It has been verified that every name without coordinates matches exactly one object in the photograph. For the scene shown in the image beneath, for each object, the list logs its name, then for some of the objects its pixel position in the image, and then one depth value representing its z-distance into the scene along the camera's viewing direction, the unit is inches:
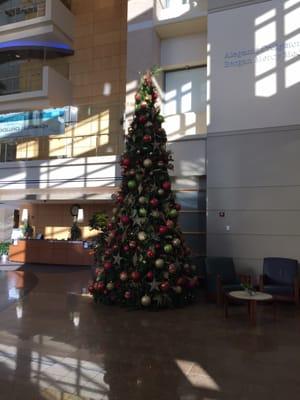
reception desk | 530.6
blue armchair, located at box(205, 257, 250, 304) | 269.7
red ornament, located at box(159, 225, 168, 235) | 255.9
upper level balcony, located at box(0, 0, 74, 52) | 549.3
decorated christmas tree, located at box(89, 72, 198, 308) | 252.2
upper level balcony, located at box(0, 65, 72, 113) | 550.0
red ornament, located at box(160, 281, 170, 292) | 247.3
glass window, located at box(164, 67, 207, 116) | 402.3
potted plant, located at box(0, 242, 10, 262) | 612.4
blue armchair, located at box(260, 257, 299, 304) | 269.9
